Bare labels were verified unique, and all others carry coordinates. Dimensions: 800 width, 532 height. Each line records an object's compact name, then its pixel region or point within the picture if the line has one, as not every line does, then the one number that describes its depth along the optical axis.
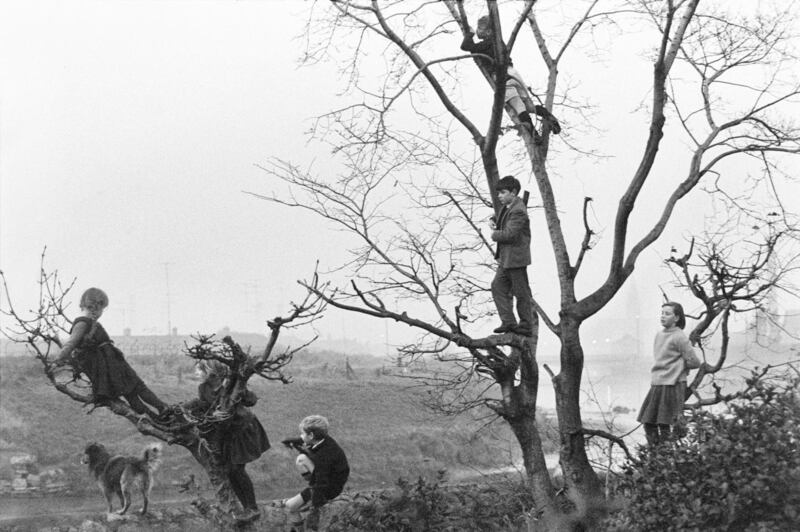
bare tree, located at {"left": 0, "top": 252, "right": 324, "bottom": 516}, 8.56
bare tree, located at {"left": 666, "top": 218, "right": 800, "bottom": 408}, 10.02
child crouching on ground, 8.12
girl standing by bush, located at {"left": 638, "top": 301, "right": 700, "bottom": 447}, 8.87
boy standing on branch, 8.44
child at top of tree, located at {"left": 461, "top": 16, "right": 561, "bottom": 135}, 8.83
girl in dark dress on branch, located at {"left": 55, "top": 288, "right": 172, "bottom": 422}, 9.04
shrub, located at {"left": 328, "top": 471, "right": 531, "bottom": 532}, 9.01
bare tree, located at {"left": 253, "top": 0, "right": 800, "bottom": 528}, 8.52
